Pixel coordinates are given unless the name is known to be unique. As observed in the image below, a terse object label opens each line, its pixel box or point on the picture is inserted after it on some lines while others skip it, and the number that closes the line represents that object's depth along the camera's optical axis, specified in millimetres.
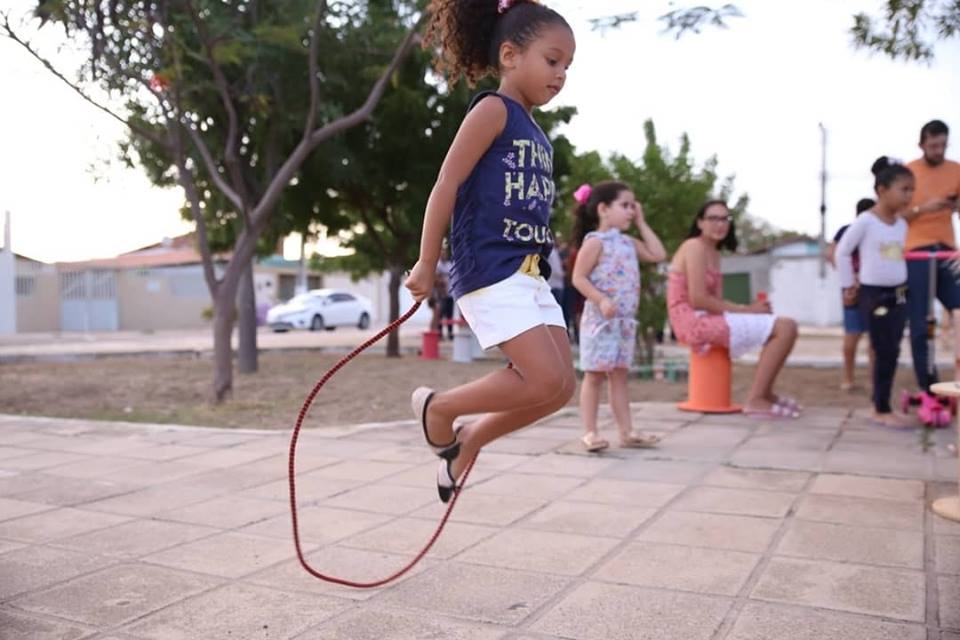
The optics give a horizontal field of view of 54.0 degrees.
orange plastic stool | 7250
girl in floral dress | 5715
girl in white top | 6293
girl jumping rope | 2951
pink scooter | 6270
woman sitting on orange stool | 6887
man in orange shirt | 6379
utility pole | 40625
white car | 31422
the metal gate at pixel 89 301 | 34281
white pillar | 31703
